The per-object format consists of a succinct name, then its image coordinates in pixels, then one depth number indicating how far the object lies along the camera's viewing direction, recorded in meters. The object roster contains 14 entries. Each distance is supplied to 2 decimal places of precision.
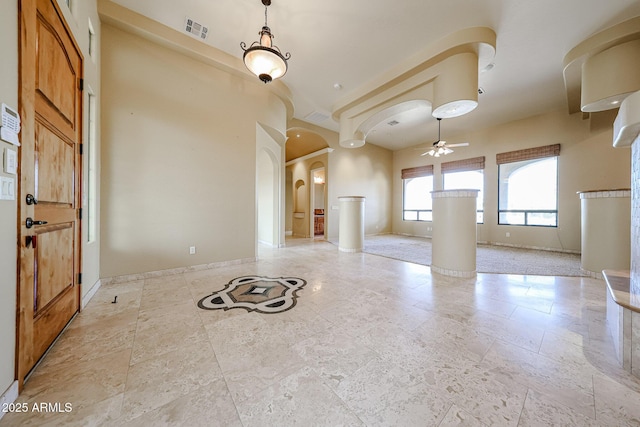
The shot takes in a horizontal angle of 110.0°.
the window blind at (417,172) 8.06
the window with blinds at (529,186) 5.70
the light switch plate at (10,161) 1.17
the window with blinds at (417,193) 8.21
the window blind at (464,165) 6.79
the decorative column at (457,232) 3.26
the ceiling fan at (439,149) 5.71
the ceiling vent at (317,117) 5.90
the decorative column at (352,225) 5.29
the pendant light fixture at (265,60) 2.60
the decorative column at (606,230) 3.08
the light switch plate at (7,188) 1.14
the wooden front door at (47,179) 1.31
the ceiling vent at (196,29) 3.11
